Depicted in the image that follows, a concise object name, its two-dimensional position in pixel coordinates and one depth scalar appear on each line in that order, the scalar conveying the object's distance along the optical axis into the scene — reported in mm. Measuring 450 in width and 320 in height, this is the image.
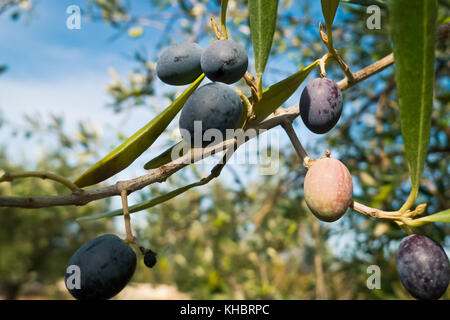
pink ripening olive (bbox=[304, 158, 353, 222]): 153
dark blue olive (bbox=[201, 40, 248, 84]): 158
